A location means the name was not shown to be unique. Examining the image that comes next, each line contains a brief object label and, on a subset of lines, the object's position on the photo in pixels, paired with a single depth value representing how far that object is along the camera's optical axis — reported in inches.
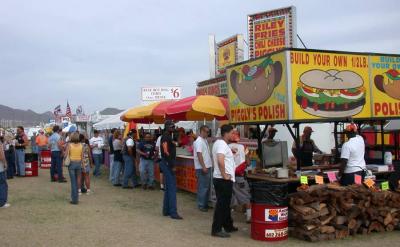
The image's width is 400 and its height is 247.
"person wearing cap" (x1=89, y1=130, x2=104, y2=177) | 658.8
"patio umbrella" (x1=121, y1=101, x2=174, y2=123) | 510.3
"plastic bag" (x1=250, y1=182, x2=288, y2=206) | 266.5
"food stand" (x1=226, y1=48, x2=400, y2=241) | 273.7
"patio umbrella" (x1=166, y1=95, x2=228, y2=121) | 414.0
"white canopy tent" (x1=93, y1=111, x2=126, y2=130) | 836.5
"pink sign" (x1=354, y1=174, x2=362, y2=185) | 293.4
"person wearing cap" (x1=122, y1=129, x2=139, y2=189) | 501.7
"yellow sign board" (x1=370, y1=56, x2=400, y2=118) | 322.7
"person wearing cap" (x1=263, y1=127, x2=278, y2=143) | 383.4
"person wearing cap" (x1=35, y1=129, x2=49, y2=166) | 797.7
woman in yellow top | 398.6
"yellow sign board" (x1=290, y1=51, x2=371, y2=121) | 287.4
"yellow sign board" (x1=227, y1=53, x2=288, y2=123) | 289.6
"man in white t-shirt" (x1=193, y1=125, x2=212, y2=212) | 362.3
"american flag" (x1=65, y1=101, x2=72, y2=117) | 1432.6
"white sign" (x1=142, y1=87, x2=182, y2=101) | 1023.6
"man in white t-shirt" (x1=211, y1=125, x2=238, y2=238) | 271.0
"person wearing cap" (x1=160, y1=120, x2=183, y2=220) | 334.3
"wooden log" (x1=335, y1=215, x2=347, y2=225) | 275.6
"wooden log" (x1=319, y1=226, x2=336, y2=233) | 269.4
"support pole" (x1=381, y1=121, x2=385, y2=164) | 345.1
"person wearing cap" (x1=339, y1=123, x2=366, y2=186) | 291.1
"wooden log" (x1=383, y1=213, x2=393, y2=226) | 290.3
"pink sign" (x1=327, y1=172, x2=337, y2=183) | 300.2
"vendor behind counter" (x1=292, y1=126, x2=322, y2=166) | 370.0
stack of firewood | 268.2
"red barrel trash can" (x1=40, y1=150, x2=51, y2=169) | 798.5
